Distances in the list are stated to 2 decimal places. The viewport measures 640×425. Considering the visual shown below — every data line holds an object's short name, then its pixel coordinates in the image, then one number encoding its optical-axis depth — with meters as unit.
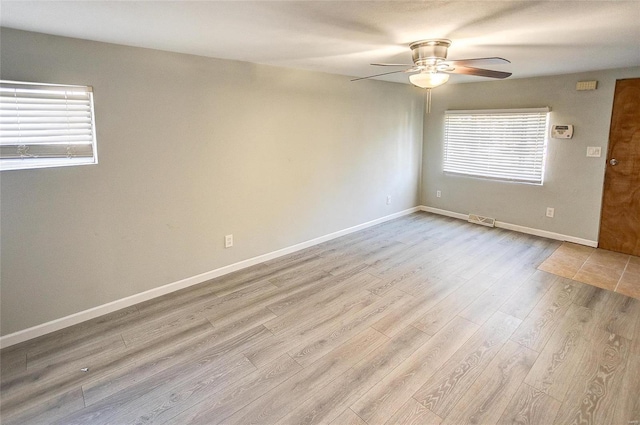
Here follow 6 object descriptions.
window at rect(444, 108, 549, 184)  4.61
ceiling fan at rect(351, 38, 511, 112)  2.56
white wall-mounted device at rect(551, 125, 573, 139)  4.27
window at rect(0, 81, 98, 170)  2.33
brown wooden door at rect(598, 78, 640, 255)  3.85
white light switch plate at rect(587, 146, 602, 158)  4.10
